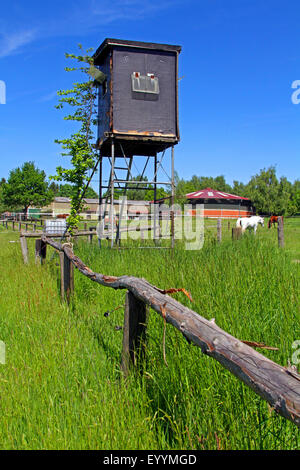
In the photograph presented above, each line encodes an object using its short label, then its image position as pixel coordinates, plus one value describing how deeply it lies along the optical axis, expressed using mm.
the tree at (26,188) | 70750
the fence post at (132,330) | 3537
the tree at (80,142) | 14336
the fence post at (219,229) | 17538
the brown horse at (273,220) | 31222
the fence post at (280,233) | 13986
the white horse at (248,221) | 26703
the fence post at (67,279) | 6587
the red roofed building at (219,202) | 67312
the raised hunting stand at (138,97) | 13750
